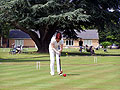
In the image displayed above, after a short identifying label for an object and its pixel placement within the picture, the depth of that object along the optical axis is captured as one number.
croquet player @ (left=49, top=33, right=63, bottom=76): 13.45
